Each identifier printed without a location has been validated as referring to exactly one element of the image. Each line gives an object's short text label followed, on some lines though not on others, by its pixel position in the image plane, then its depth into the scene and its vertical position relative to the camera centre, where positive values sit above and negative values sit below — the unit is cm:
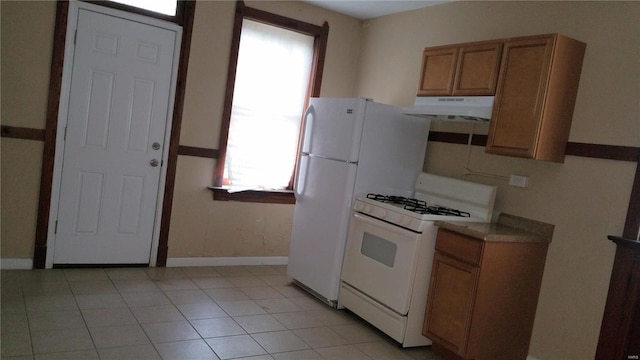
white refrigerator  373 -12
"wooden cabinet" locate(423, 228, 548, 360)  289 -78
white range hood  325 +41
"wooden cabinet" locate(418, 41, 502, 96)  325 +70
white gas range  320 -64
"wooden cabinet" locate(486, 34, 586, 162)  289 +51
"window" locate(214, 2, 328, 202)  450 +43
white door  383 -17
